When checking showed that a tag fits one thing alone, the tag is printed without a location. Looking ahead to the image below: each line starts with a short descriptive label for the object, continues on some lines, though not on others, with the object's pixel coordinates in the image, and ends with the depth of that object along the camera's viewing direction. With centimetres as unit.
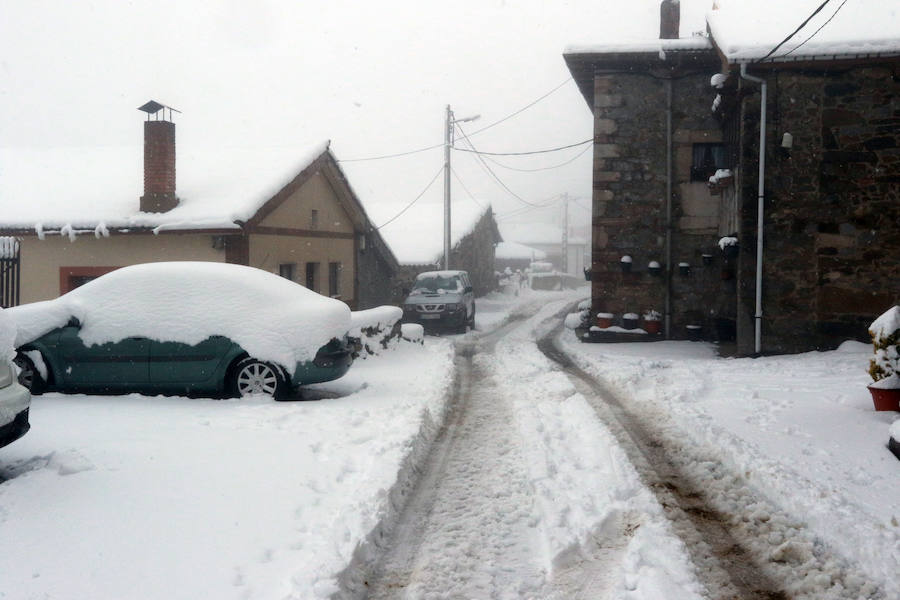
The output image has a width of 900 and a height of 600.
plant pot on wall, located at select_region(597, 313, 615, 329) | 1662
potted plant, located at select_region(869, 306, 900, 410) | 754
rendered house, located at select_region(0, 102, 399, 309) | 1511
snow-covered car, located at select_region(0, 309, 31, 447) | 507
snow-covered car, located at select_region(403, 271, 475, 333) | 1970
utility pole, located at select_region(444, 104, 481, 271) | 2520
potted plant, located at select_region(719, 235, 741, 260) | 1381
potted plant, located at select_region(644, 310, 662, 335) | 1644
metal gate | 1591
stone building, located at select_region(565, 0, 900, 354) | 1265
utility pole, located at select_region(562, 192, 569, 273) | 5582
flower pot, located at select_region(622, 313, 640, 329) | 1659
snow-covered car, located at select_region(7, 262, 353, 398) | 848
